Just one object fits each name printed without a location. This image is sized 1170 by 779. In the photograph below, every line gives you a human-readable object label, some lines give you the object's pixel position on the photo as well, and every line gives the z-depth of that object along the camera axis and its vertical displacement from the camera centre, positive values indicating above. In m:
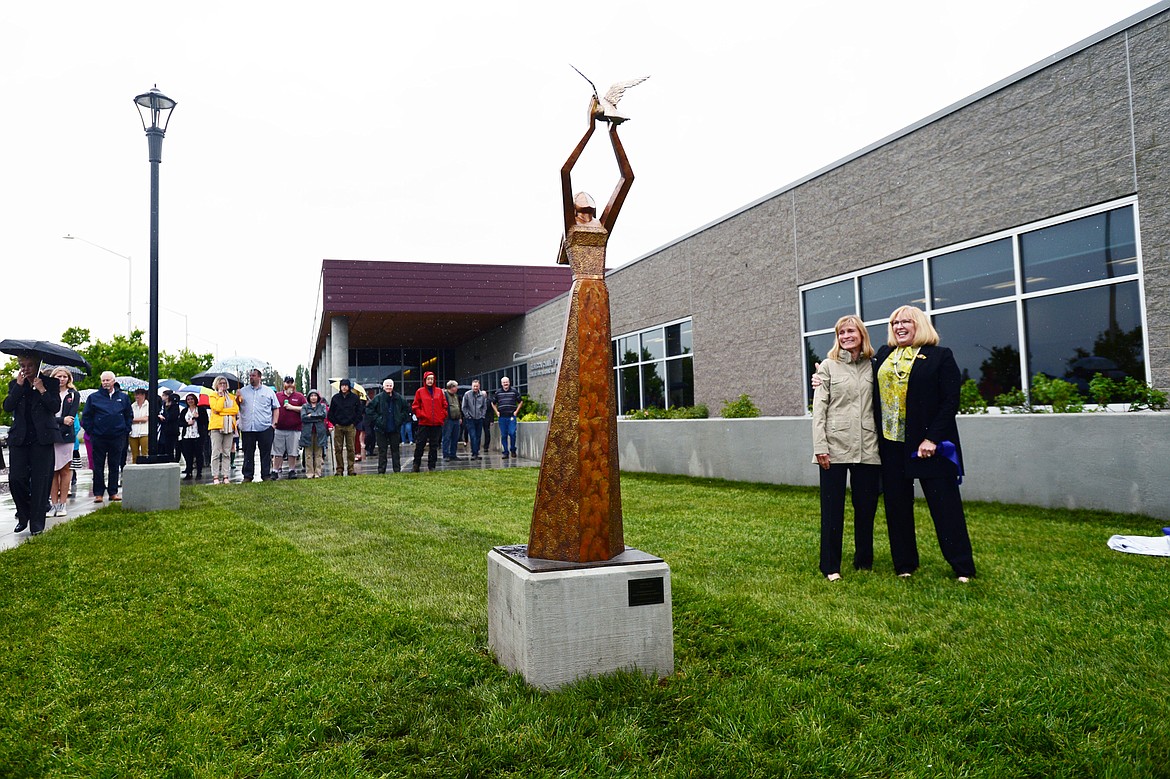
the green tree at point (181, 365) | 73.81 +7.16
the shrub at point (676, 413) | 14.02 +0.18
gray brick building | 7.81 +2.38
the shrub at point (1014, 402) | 8.35 +0.13
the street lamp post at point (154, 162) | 9.35 +3.54
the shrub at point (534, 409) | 20.33 +0.50
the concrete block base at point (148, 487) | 9.16 -0.63
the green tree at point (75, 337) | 60.22 +8.18
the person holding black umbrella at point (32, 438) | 7.77 +0.01
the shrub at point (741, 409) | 12.40 +0.19
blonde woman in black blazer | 4.92 -0.13
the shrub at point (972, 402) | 8.75 +0.15
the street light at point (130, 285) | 34.35 +9.10
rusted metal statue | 3.48 -0.01
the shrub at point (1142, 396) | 7.13 +0.14
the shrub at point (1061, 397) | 7.60 +0.16
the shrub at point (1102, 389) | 7.47 +0.23
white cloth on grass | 5.35 -0.99
